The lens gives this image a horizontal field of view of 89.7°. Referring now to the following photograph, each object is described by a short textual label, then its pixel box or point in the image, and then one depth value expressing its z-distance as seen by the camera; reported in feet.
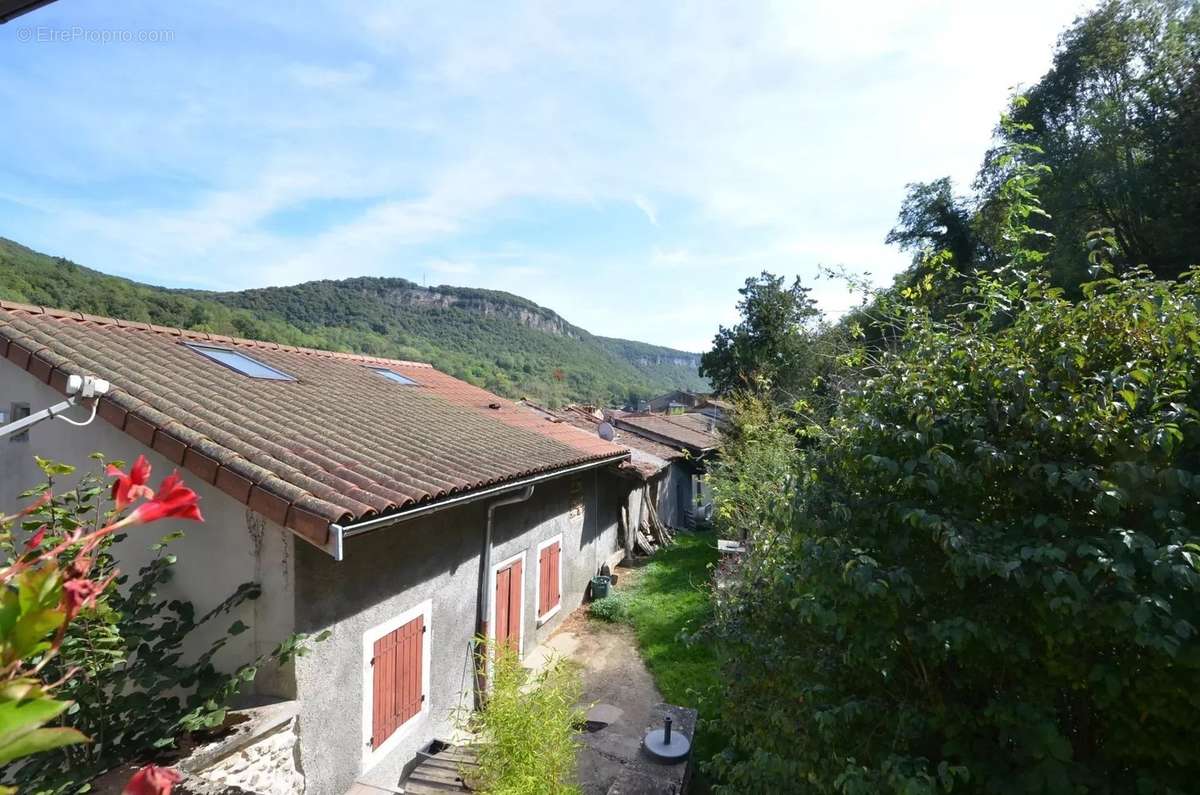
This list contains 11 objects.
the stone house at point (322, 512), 15.67
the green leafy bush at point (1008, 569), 9.21
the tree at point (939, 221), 84.17
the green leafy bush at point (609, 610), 40.42
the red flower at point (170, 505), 3.10
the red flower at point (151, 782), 3.28
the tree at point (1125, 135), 51.96
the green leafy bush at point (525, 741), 16.93
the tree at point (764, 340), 96.07
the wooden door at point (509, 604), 27.58
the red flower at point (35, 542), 3.61
